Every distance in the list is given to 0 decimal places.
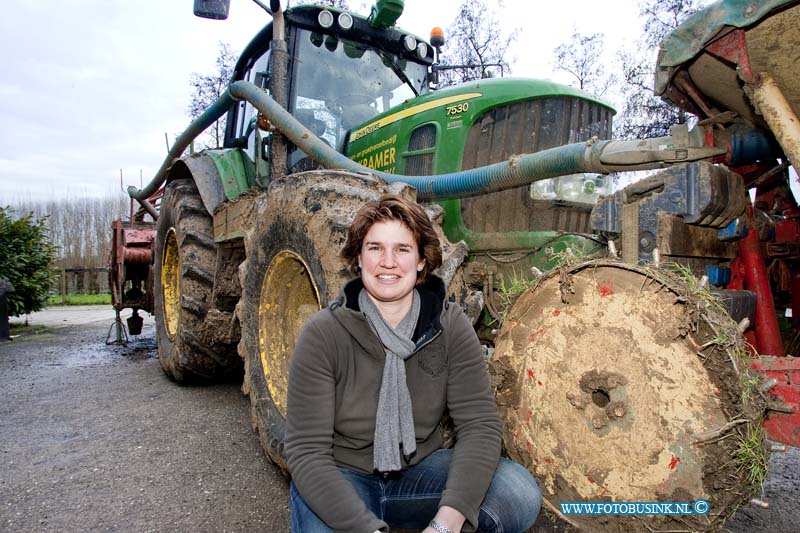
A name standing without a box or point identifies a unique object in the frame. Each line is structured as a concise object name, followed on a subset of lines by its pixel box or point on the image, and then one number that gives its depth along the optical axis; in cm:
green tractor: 168
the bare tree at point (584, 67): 1393
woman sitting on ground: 166
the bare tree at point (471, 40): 1375
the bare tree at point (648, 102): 1163
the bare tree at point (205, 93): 1689
